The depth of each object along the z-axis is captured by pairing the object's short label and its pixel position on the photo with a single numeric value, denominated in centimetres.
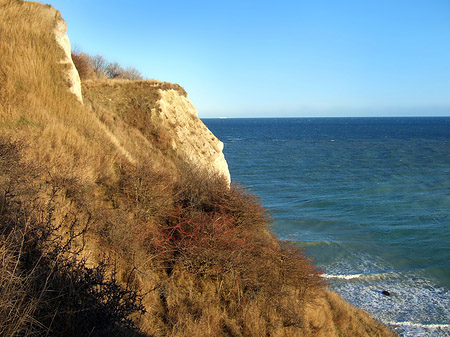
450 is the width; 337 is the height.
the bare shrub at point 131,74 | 3039
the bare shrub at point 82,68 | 2073
